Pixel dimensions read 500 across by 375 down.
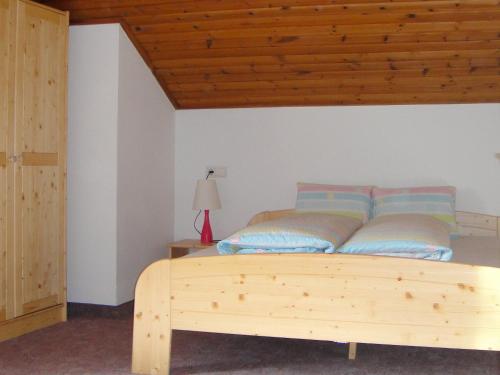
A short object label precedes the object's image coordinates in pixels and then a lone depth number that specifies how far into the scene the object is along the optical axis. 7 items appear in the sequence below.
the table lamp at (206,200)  4.84
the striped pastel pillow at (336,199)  4.43
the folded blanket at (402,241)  2.93
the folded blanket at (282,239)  3.09
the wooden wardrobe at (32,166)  3.68
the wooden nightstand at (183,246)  4.81
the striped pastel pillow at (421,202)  4.25
